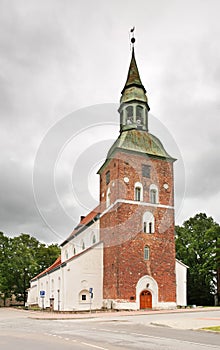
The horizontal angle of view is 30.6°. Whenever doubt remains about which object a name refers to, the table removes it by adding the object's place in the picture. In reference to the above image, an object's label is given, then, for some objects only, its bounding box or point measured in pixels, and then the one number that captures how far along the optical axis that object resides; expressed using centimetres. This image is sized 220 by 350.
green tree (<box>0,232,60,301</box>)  6706
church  3750
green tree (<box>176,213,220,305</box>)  5453
